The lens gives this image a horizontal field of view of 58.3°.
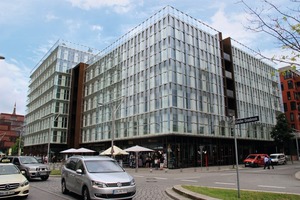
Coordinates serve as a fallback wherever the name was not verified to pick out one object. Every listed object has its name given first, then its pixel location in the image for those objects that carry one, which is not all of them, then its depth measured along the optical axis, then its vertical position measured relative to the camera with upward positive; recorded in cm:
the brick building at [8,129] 12012 +1043
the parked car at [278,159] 4212 -93
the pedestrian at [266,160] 3208 -88
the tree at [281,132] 4923 +389
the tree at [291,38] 689 +299
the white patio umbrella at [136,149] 3052 +39
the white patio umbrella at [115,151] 3042 +10
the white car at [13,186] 963 -122
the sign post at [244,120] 937 +119
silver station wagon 877 -93
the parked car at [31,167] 1715 -95
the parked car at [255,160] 3644 -98
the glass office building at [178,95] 3550 +898
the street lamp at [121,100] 4312 +836
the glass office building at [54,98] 6053 +1278
